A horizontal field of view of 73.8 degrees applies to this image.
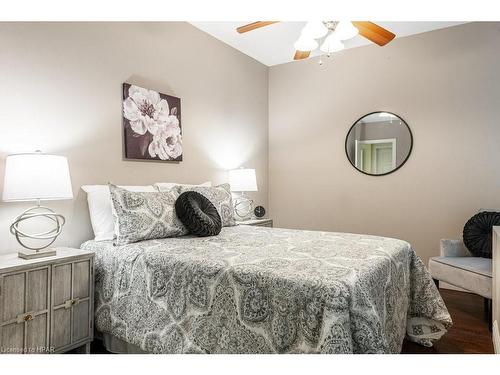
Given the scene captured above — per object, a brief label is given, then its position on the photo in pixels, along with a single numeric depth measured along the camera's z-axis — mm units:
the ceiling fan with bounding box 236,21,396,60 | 2344
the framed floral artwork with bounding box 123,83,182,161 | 2799
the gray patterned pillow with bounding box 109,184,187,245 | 2184
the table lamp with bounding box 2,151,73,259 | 1826
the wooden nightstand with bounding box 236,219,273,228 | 3484
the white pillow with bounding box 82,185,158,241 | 2391
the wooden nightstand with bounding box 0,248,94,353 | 1661
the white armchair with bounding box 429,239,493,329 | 2555
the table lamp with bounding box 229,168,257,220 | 3672
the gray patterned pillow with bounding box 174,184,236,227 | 2813
